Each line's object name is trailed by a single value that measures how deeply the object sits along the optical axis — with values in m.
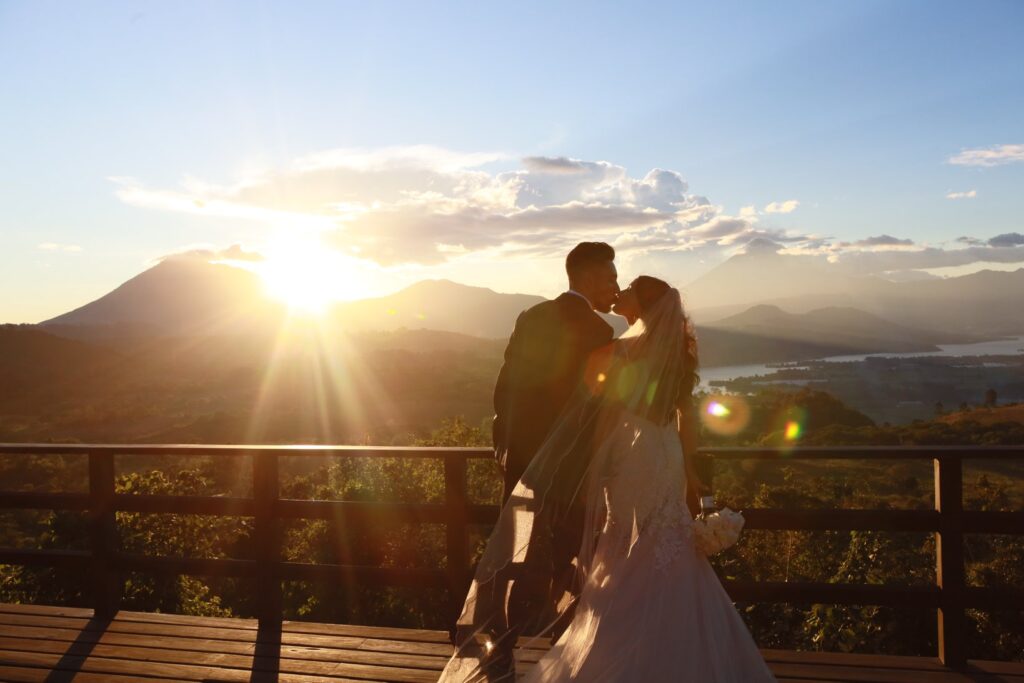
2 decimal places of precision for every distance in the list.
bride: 2.87
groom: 3.19
